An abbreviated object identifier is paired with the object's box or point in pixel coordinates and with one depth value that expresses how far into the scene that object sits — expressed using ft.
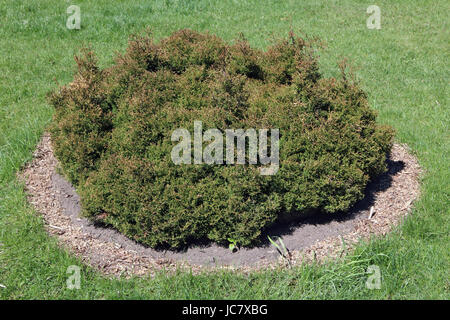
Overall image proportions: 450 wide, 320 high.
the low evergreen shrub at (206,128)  13.57
